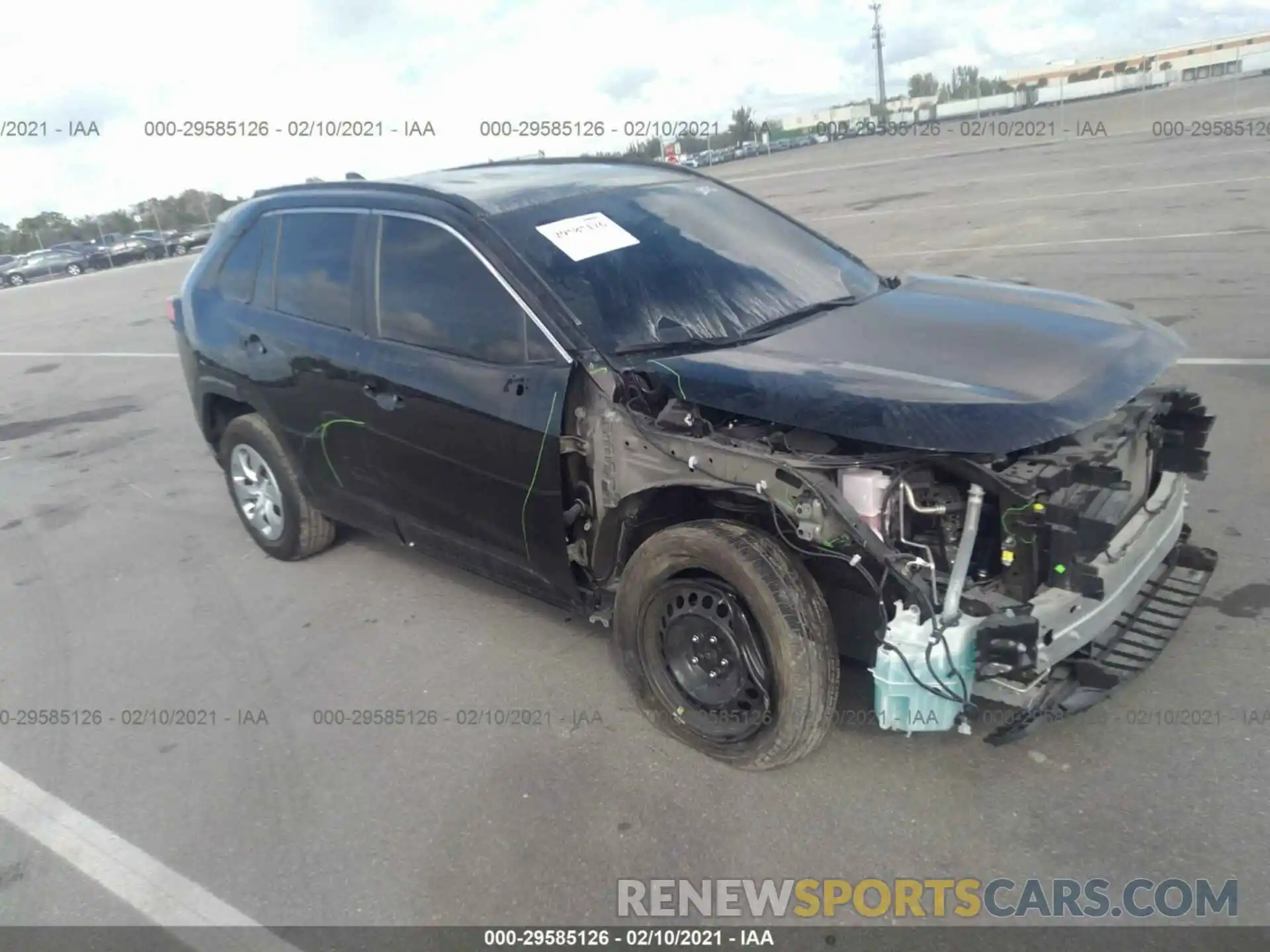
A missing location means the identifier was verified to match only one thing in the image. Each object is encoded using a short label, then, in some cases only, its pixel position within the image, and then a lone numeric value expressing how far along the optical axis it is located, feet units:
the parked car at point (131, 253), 147.43
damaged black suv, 9.47
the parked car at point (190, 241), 147.74
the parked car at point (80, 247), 152.68
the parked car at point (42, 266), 139.33
